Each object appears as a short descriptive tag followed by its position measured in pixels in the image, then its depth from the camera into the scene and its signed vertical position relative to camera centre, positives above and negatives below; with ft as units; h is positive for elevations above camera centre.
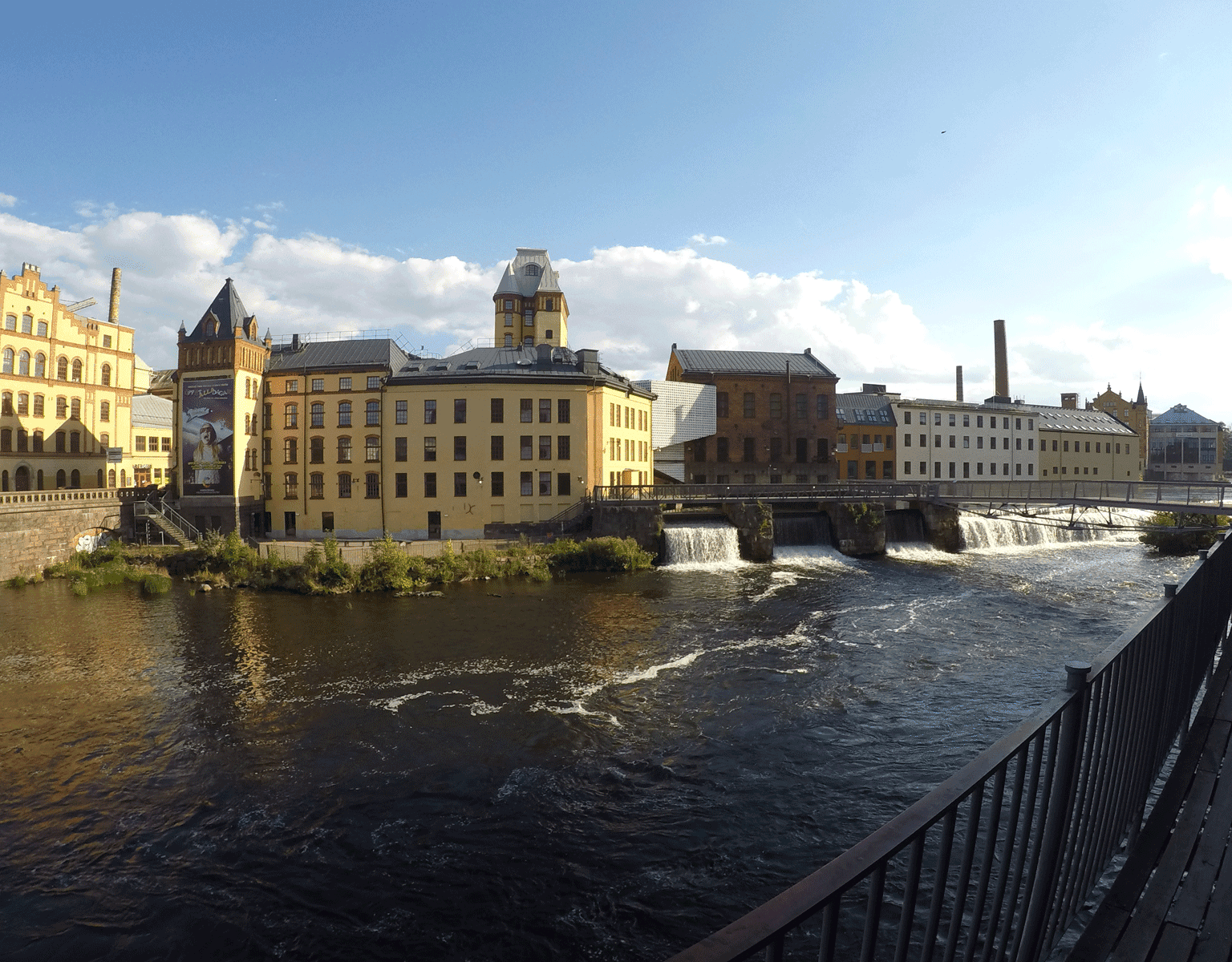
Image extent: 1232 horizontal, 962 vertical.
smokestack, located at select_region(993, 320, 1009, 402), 290.56 +54.52
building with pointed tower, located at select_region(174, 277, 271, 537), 148.36 +17.69
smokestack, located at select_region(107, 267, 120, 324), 230.07 +65.11
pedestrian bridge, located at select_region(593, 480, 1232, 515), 135.85 +0.90
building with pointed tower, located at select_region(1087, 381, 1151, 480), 368.07 +42.75
